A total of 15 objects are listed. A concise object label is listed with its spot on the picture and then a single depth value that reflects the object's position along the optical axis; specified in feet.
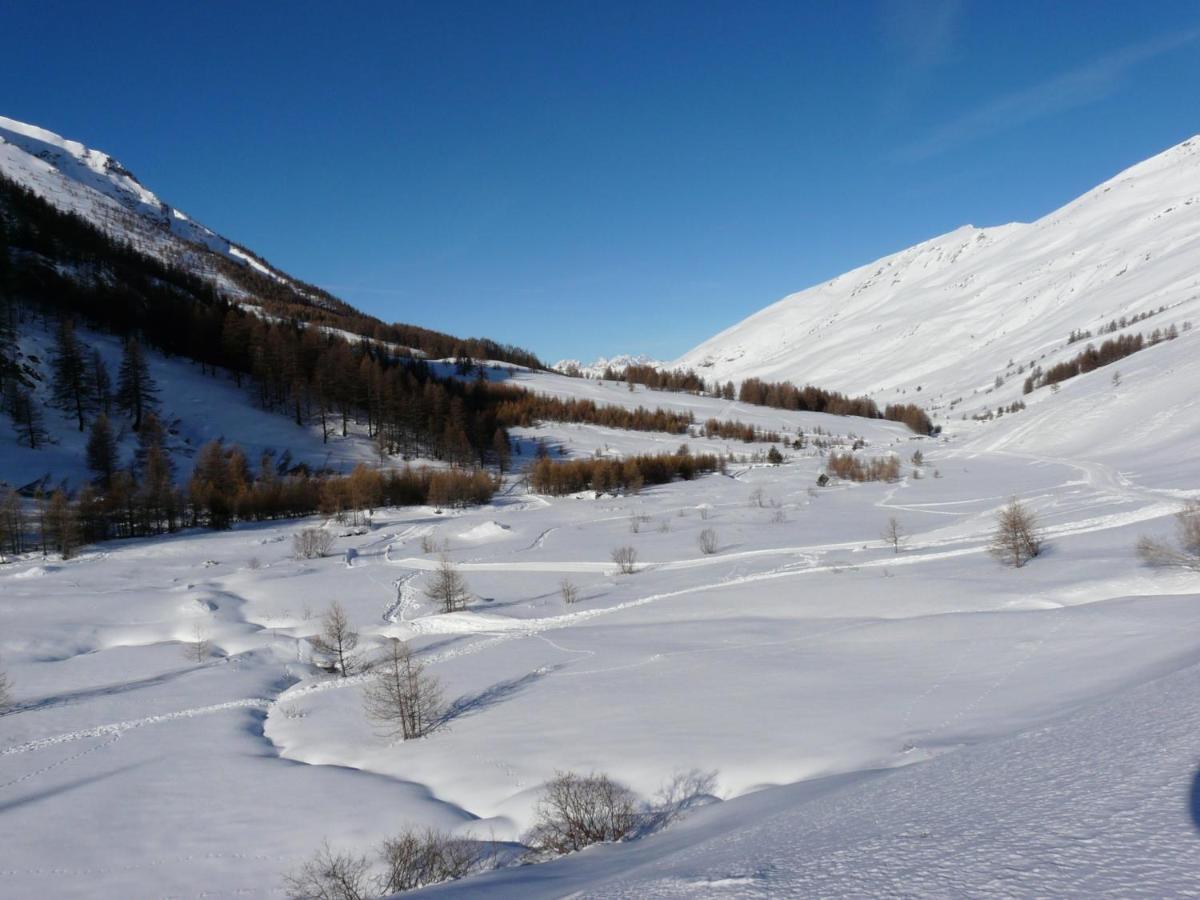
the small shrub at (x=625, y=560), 147.54
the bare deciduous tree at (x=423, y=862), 37.45
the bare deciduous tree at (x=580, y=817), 40.14
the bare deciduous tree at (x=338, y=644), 98.43
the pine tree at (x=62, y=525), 167.12
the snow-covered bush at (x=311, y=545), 174.30
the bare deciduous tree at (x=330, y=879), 37.32
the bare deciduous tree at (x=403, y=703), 71.26
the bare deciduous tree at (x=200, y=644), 104.27
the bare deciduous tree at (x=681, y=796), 43.45
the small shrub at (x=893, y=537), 139.44
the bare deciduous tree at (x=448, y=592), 123.44
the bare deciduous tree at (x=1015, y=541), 108.58
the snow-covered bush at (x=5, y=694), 82.58
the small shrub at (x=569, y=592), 125.11
